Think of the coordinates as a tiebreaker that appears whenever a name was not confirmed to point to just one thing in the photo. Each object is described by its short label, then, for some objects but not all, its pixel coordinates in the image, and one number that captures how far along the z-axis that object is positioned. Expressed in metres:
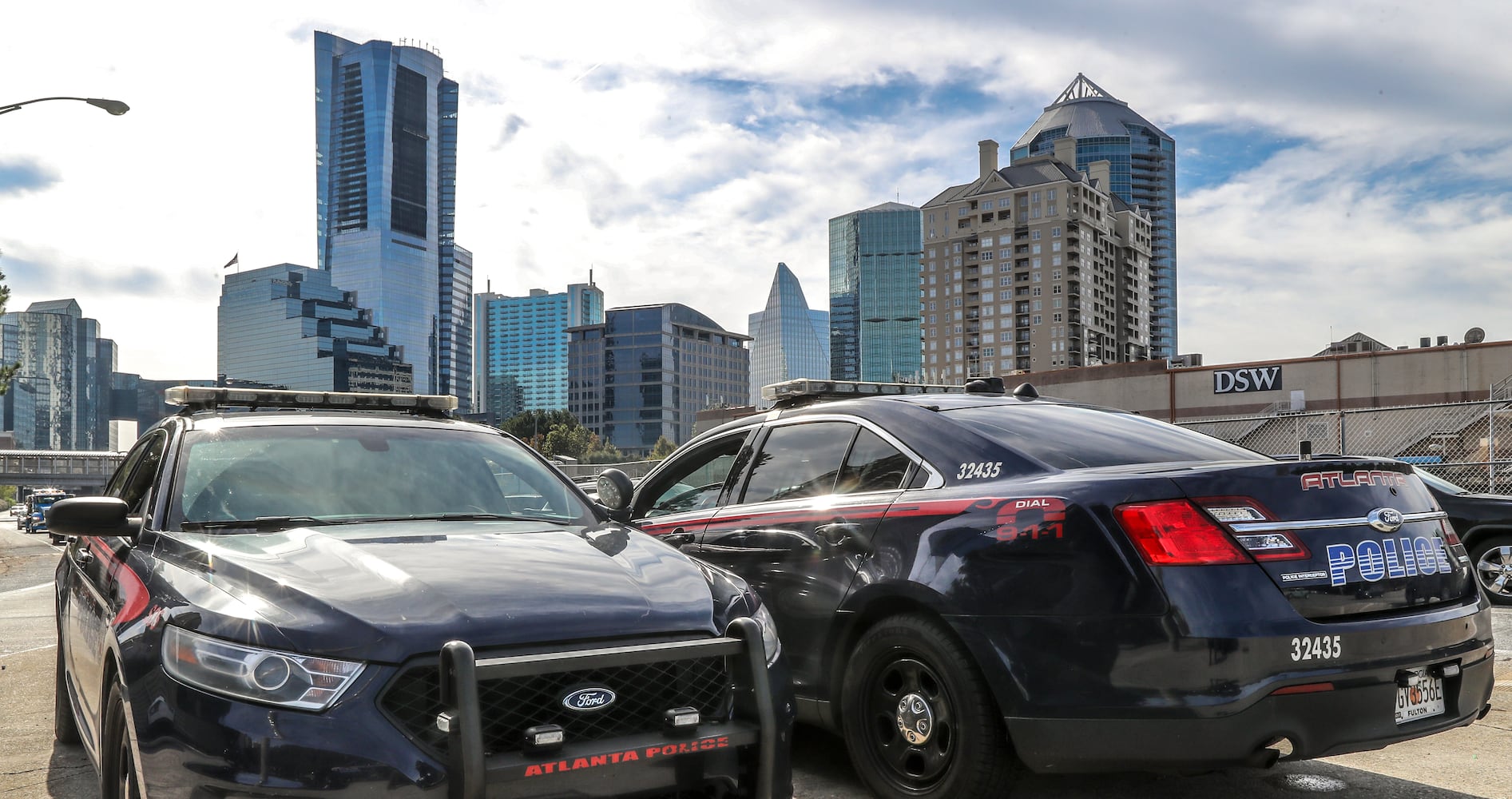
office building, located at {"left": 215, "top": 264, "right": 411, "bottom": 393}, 195.80
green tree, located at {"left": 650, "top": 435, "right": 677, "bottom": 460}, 133.69
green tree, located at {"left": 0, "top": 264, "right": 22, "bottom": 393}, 27.20
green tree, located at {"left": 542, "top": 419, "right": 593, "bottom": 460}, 114.69
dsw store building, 31.67
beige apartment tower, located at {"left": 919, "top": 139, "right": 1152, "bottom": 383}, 149.75
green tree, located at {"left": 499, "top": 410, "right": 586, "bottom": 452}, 123.88
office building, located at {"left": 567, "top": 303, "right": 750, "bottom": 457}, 190.00
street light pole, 17.53
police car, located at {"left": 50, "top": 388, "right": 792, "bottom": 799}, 2.58
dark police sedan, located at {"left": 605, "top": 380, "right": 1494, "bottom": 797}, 3.28
